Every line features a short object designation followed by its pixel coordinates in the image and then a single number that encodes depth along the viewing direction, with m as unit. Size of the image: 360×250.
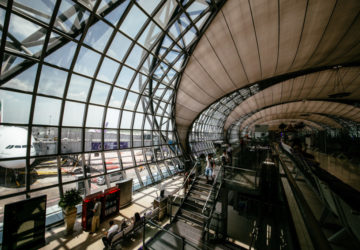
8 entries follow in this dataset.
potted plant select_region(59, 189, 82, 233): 8.05
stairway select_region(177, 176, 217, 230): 7.79
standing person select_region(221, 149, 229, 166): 12.40
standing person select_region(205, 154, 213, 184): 9.85
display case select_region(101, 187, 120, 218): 9.52
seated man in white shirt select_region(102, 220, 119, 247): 6.83
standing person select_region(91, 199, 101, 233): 8.25
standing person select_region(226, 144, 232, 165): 15.80
